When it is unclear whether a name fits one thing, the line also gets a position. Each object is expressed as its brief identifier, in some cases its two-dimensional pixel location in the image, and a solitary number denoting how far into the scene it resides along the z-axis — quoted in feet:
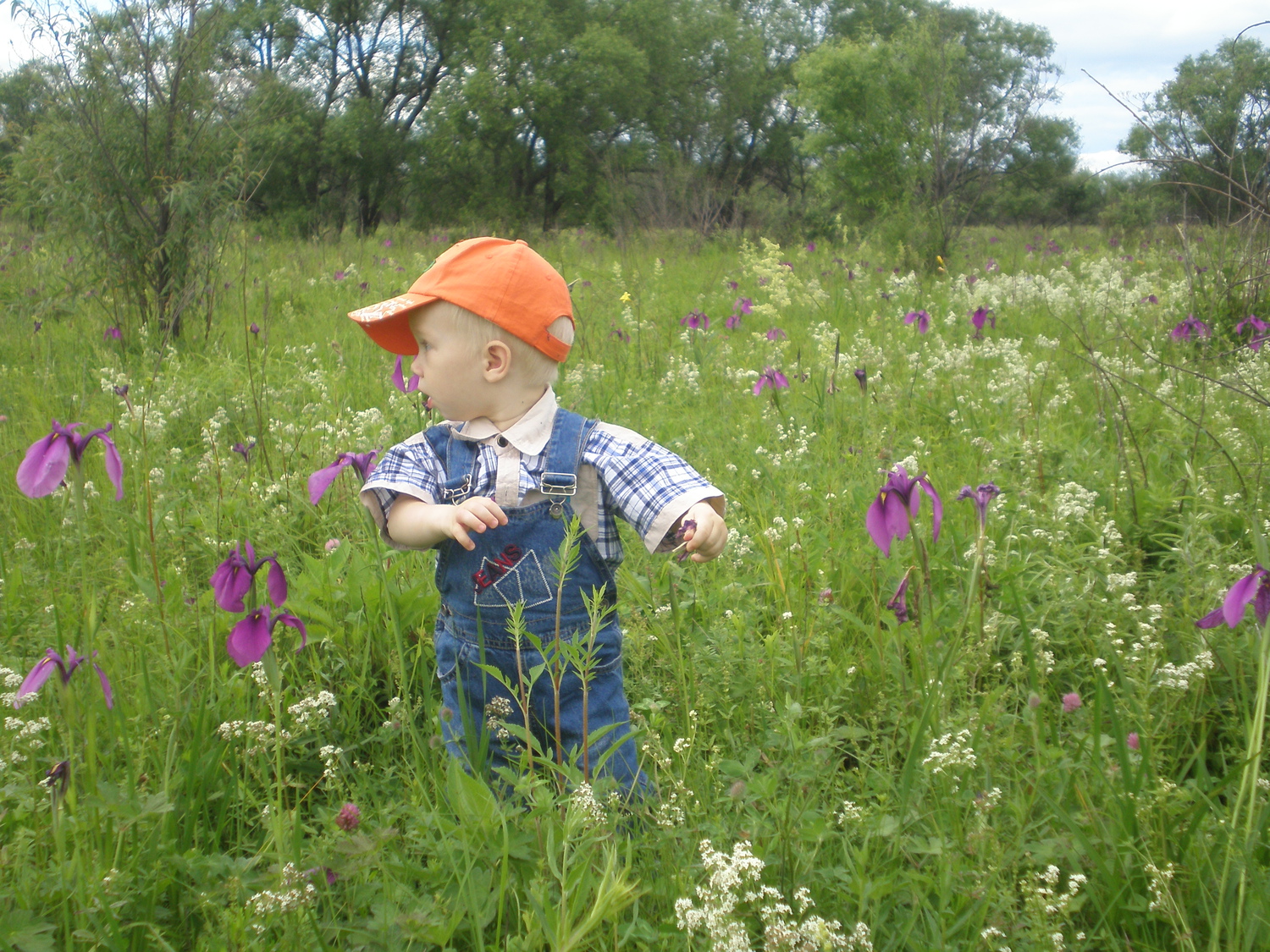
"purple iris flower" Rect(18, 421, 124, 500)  5.05
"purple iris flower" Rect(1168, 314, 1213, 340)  17.03
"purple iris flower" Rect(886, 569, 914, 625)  6.06
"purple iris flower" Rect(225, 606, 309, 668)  4.65
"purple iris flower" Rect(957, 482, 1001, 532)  6.11
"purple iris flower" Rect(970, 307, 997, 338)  18.53
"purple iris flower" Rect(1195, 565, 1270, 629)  4.81
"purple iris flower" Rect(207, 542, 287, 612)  4.86
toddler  6.07
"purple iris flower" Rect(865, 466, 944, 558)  5.63
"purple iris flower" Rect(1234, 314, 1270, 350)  16.71
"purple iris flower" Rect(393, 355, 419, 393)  8.51
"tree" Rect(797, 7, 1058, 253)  35.29
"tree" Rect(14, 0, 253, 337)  18.94
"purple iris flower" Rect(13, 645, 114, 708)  4.44
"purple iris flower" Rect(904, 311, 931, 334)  19.42
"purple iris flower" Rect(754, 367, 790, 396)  13.52
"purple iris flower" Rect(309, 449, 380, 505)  6.30
